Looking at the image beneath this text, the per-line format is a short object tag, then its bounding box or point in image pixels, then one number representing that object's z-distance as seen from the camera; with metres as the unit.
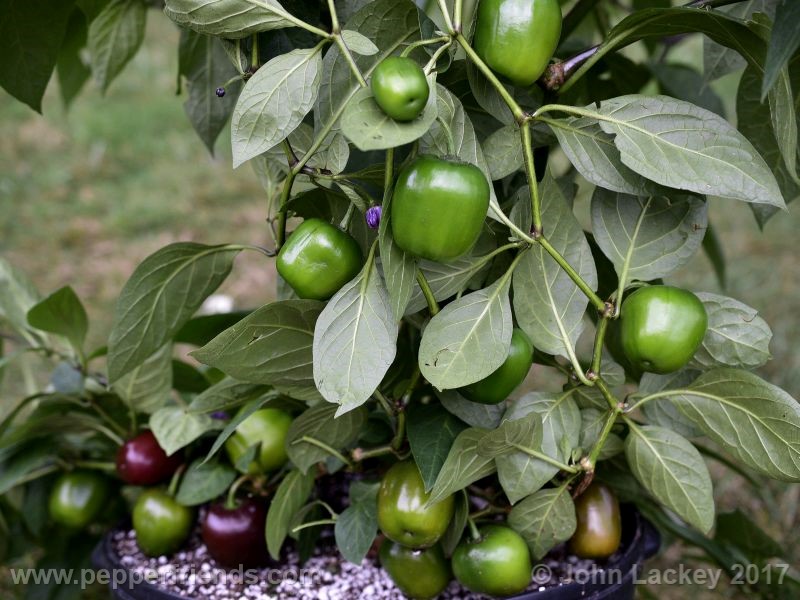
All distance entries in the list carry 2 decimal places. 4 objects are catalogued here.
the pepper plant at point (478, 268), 0.52
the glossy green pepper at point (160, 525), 0.77
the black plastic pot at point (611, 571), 0.65
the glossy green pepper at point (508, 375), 0.58
